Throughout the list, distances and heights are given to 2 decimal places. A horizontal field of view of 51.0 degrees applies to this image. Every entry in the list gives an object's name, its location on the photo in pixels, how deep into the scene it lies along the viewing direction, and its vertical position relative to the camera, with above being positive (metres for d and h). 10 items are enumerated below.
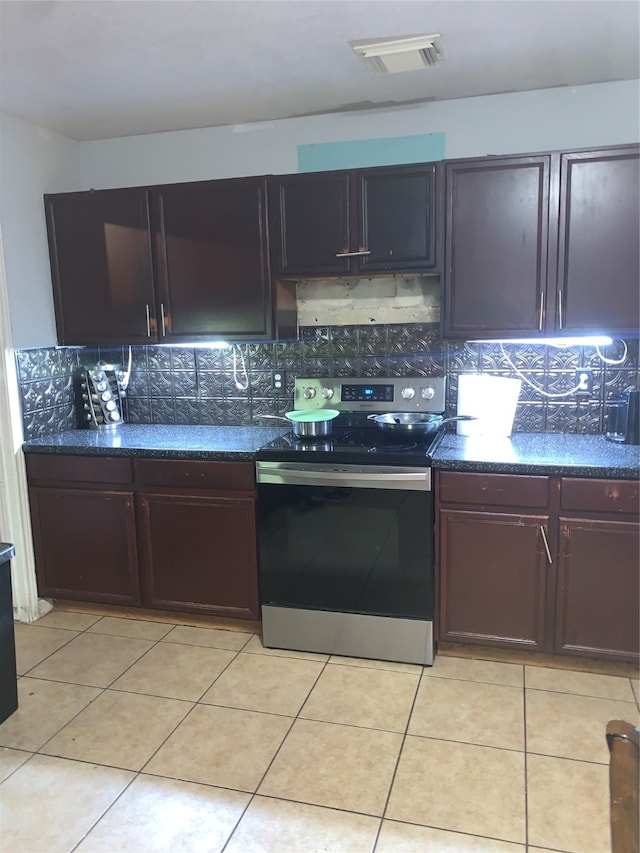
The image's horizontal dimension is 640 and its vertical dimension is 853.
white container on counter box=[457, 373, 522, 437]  3.00 -0.35
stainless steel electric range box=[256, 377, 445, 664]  2.73 -0.90
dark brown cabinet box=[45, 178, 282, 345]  3.13 +0.34
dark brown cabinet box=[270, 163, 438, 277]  2.89 +0.47
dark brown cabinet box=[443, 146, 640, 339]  2.69 +0.32
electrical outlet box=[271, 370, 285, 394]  3.49 -0.26
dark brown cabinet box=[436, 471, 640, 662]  2.55 -0.94
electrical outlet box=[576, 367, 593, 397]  3.05 -0.27
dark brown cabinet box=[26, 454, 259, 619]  3.02 -0.92
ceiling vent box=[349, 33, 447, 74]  2.42 +1.01
